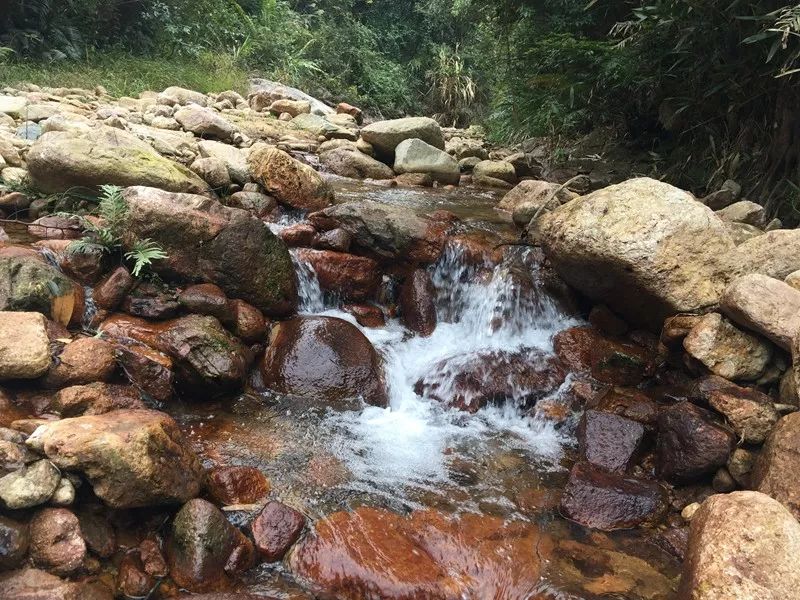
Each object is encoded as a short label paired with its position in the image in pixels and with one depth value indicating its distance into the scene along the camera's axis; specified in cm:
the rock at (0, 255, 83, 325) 348
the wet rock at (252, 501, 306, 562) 273
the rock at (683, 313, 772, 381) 375
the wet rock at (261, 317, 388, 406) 422
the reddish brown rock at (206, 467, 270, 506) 297
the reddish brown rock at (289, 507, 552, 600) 267
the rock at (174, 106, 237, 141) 810
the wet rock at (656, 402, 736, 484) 339
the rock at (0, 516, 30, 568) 221
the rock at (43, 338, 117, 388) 321
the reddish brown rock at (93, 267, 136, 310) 402
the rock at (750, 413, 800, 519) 282
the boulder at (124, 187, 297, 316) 425
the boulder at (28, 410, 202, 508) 247
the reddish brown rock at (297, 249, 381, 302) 522
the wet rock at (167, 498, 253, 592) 250
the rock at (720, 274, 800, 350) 353
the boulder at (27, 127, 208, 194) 465
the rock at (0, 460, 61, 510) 228
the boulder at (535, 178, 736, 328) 425
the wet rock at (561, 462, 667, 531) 322
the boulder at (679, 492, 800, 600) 220
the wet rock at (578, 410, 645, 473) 366
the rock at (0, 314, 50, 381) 301
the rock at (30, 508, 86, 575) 228
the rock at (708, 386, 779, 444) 336
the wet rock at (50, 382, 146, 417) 307
